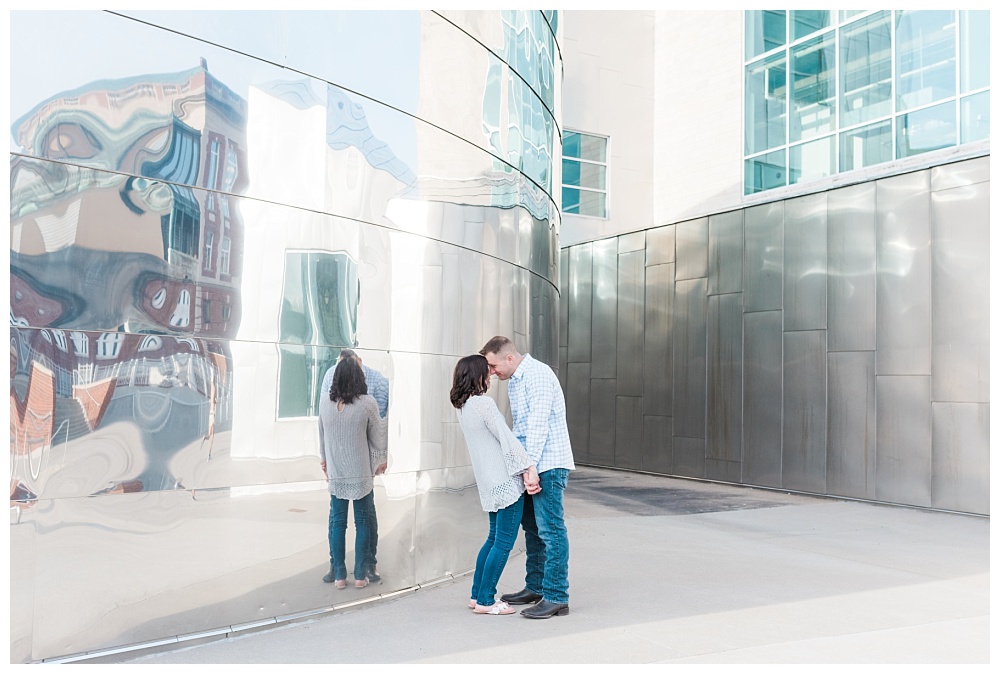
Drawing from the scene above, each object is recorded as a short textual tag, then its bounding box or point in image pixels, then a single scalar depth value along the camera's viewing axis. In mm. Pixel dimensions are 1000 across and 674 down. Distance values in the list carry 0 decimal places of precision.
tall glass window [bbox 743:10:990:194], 15133
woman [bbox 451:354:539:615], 5777
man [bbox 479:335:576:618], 5875
